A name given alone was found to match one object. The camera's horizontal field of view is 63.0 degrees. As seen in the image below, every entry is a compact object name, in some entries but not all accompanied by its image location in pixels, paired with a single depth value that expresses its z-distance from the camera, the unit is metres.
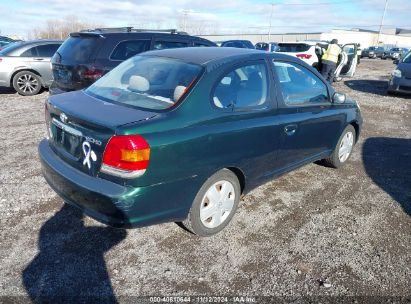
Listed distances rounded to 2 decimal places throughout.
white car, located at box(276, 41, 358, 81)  13.72
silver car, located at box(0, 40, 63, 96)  9.21
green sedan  2.49
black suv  6.06
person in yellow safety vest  11.98
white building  64.94
